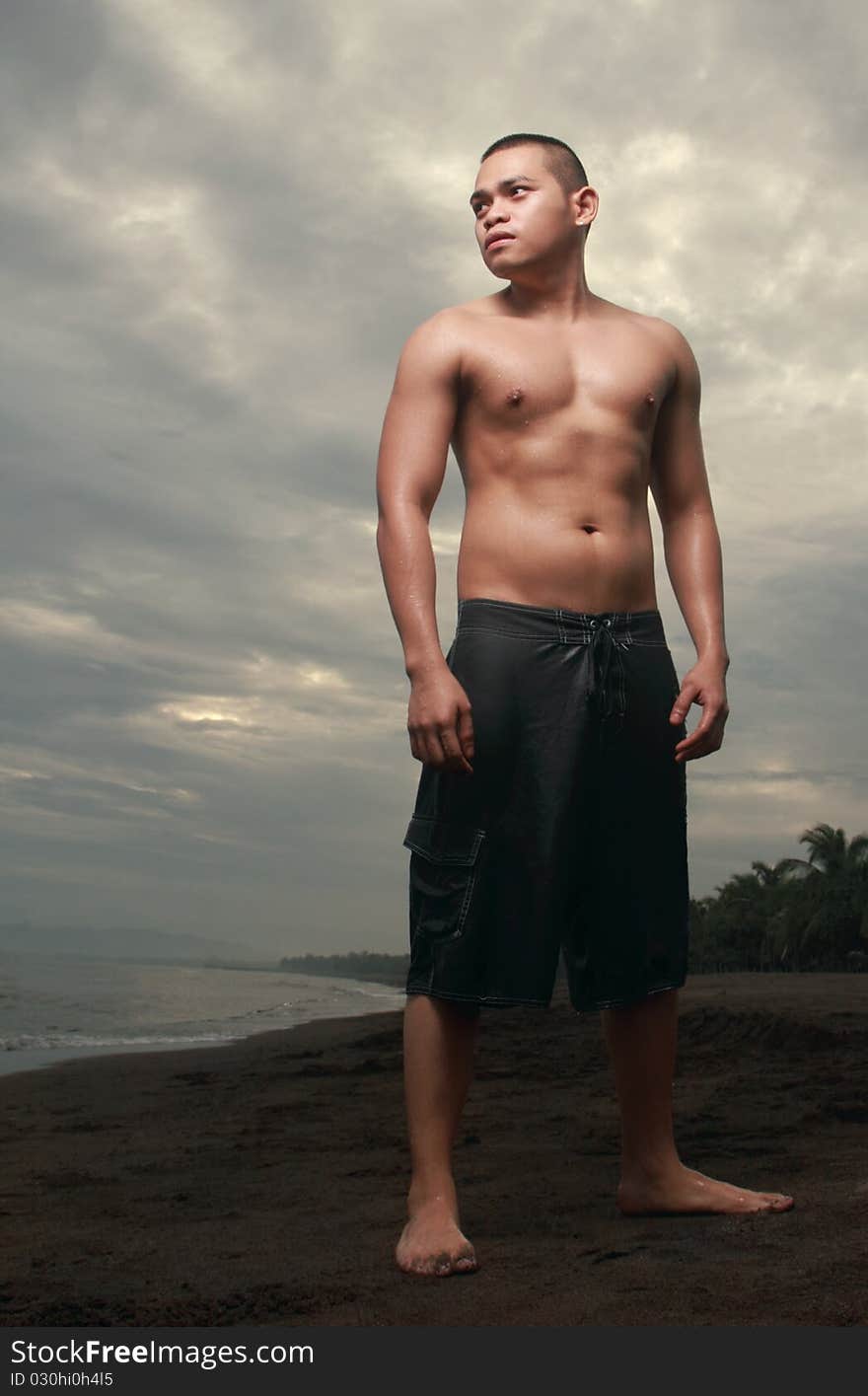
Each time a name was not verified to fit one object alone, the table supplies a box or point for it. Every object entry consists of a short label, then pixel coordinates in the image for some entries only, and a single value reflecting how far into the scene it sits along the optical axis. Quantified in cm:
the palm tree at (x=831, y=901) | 3831
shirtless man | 271
